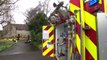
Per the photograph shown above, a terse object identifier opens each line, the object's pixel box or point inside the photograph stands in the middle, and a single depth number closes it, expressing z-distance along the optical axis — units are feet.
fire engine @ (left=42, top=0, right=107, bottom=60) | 4.17
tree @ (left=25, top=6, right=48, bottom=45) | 48.46
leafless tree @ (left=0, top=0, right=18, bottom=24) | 55.75
